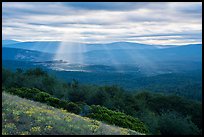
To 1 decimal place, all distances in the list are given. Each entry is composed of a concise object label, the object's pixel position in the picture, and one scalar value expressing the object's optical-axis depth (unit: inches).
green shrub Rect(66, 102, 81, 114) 1262.3
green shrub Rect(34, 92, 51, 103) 1308.7
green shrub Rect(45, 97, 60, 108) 1261.1
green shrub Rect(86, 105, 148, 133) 1220.8
